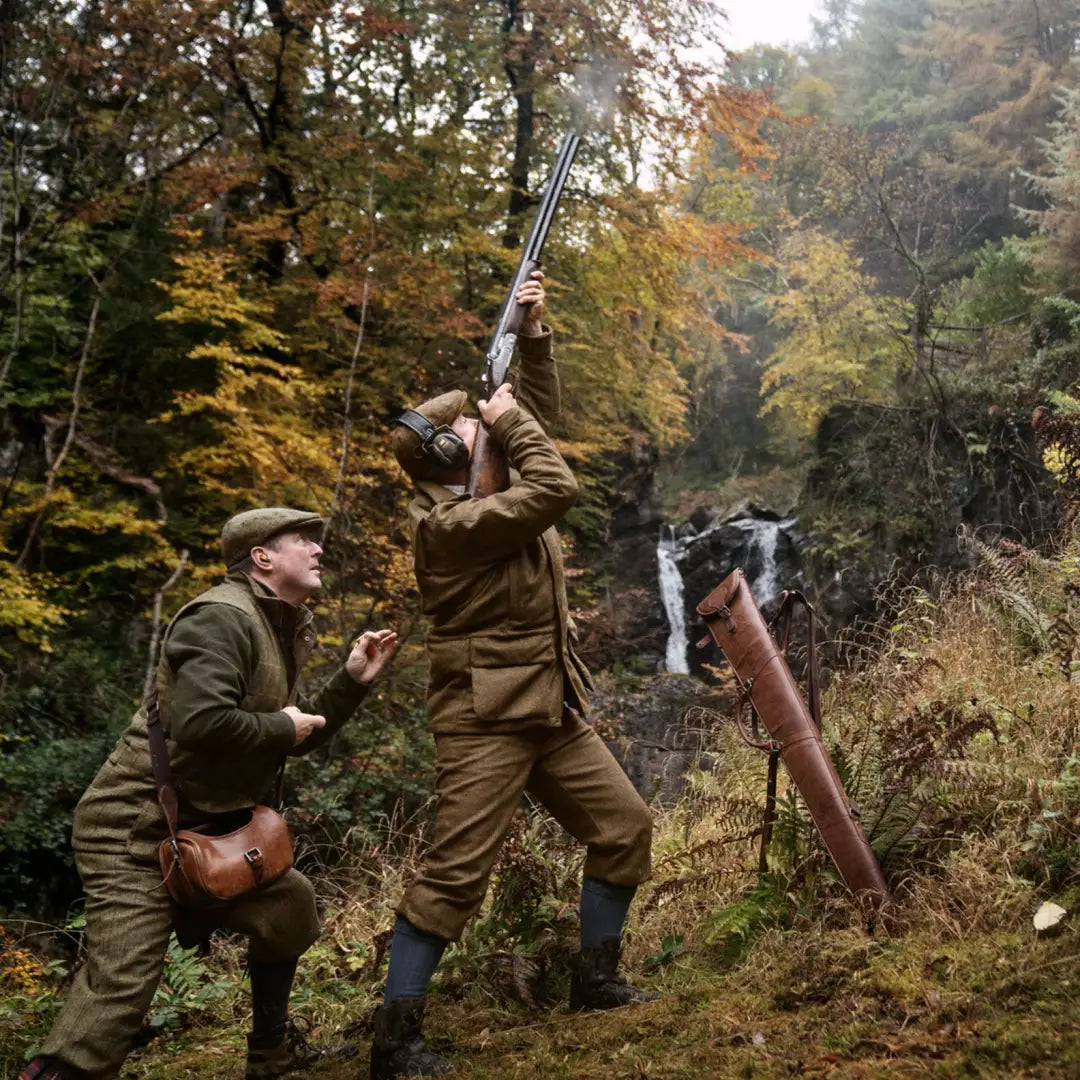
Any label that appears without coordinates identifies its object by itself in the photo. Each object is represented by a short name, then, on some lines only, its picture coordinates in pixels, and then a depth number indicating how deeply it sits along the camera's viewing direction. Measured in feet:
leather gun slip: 11.59
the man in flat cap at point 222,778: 9.57
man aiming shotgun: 10.52
